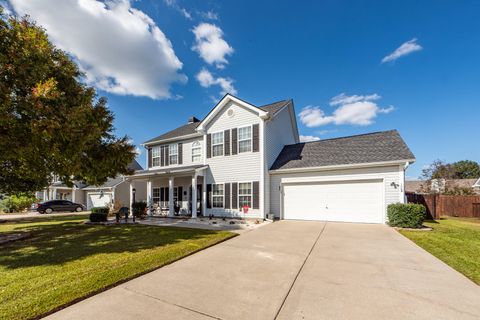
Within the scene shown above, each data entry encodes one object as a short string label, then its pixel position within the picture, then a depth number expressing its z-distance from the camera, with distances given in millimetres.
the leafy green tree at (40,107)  6629
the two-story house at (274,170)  11766
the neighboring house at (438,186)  23489
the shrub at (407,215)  9875
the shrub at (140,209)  15422
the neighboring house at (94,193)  23750
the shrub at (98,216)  13219
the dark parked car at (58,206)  22031
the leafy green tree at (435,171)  28055
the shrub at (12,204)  23156
